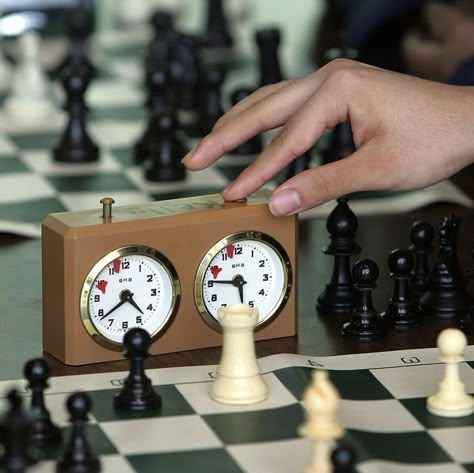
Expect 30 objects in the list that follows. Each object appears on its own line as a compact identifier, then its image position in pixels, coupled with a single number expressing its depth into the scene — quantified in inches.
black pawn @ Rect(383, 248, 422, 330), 110.0
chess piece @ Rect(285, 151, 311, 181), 151.9
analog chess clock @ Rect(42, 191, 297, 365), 100.6
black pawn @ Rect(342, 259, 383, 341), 107.0
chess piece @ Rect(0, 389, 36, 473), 76.7
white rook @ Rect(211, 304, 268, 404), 95.2
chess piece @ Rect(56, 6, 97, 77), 201.4
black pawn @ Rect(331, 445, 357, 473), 75.6
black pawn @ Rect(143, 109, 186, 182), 153.2
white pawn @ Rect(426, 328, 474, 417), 93.4
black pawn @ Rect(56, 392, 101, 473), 82.6
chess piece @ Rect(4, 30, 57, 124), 181.3
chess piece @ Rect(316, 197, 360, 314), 114.4
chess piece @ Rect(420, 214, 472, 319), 113.9
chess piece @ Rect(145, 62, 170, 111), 168.4
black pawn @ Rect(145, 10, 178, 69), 193.0
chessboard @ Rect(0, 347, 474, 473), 85.9
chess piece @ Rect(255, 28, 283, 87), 180.7
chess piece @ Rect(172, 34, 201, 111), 184.0
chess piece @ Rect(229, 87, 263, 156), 162.8
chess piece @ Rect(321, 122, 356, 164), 161.5
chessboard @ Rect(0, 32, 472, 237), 142.5
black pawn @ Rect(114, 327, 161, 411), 93.7
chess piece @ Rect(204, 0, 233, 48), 219.5
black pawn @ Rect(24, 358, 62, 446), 87.6
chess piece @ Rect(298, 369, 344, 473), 78.6
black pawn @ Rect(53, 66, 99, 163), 161.1
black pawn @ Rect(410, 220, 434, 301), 118.1
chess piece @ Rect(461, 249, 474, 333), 110.3
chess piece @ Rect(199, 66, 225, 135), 172.1
